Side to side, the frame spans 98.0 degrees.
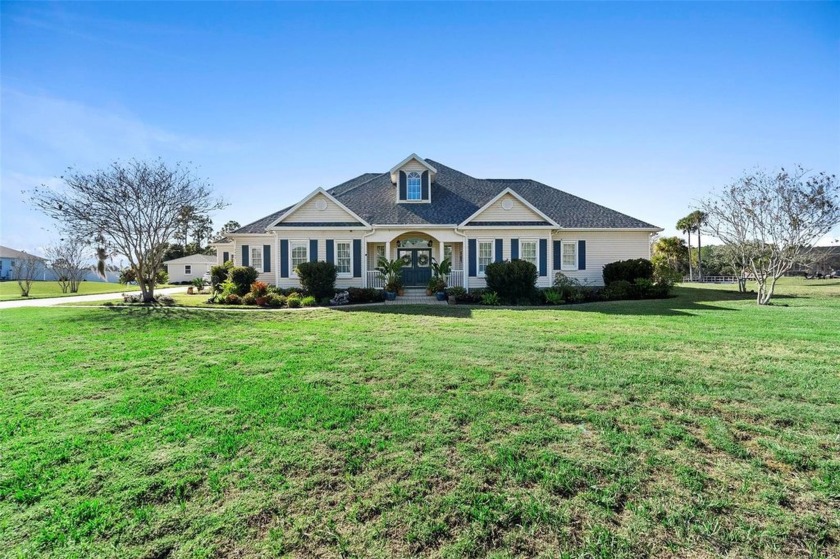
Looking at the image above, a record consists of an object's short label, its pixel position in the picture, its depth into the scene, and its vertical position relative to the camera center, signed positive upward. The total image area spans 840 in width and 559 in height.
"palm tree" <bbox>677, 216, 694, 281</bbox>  47.81 +6.92
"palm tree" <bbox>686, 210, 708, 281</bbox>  46.08 +7.30
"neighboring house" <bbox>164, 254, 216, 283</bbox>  47.72 +2.19
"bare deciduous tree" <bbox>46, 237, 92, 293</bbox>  31.50 +2.03
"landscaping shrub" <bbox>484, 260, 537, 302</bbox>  16.39 +0.01
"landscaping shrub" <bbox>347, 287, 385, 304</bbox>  16.86 -0.61
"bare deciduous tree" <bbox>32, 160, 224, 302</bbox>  17.78 +3.72
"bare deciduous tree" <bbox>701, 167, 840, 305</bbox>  18.39 +2.93
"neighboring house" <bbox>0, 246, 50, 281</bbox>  52.08 +2.66
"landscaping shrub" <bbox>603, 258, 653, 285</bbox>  19.08 +0.41
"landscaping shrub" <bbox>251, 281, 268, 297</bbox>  17.06 -0.27
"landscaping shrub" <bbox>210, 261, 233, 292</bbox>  22.25 +0.61
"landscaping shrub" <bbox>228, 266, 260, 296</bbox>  18.80 +0.34
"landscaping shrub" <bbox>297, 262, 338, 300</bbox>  16.80 +0.22
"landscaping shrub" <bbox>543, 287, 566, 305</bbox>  16.38 -0.82
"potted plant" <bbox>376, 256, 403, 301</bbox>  17.91 +0.43
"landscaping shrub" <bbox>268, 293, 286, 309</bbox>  16.14 -0.79
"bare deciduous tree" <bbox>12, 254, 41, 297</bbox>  25.04 +1.24
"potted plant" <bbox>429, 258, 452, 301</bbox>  18.13 +0.13
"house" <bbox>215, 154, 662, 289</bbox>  19.11 +2.61
